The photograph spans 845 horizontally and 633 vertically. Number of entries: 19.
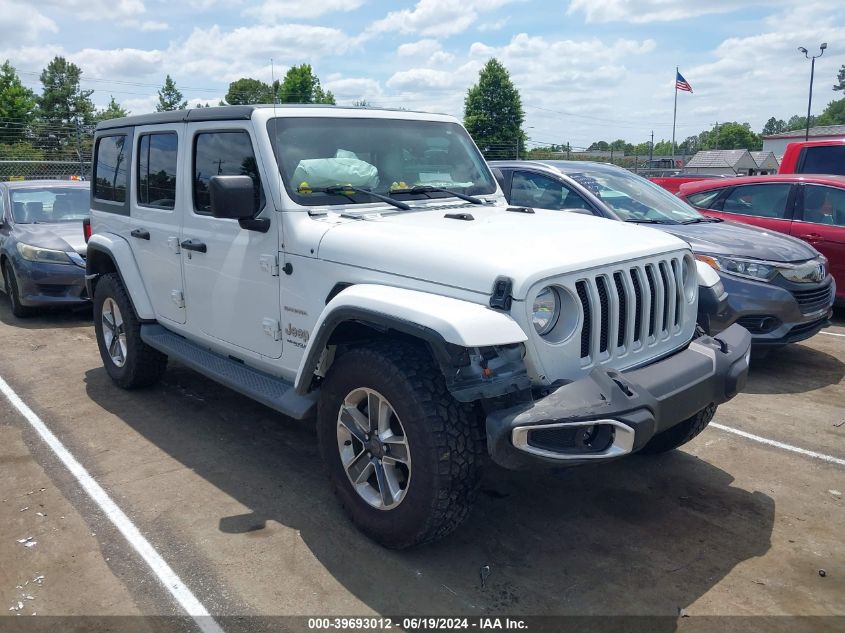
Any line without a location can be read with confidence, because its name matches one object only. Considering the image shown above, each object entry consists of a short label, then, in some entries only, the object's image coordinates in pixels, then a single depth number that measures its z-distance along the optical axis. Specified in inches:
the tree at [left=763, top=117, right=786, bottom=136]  6240.2
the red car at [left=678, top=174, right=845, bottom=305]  298.7
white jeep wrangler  111.7
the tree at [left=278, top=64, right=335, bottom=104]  1920.5
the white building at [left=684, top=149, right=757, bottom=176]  2042.3
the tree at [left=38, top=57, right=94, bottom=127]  1784.0
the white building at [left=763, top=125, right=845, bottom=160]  2228.7
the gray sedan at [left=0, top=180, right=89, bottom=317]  318.3
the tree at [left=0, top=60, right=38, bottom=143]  1513.5
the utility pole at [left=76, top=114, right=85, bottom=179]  671.9
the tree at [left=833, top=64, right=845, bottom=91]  4379.9
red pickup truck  357.7
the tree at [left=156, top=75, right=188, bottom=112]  1996.8
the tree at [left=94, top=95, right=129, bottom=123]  1857.9
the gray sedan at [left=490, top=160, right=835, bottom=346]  228.1
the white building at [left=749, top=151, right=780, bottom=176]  2291.1
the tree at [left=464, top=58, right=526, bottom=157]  2020.2
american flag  1131.9
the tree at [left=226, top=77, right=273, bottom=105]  1952.0
